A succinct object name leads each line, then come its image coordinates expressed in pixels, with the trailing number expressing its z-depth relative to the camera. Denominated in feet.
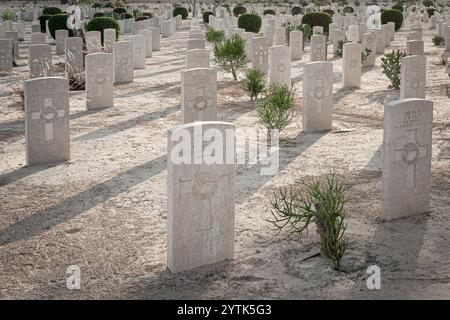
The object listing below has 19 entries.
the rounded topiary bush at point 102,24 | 75.54
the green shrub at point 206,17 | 135.14
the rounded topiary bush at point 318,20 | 93.25
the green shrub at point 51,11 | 116.38
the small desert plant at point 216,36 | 68.90
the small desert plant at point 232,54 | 53.98
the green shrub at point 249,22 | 99.50
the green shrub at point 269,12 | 137.49
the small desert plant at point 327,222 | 18.84
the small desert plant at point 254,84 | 45.16
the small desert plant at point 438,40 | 79.40
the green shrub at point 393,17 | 102.89
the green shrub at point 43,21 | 97.99
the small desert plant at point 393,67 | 49.60
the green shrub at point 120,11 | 130.62
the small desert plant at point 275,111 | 34.09
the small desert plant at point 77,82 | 51.29
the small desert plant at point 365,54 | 61.62
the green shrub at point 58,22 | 86.40
